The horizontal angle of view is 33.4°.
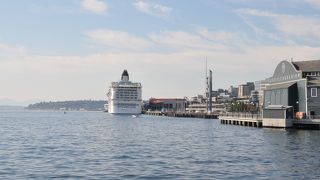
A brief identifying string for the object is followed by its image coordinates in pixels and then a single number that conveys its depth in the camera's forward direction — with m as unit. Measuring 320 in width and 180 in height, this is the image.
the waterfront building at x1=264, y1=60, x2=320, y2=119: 102.25
